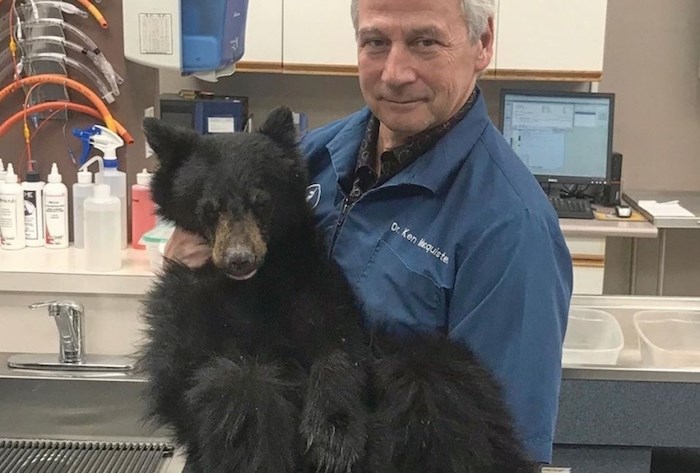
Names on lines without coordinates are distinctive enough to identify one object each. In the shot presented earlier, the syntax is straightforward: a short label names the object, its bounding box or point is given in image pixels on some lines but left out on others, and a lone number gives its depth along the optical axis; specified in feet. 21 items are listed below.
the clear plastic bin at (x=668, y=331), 7.02
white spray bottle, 7.08
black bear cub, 3.38
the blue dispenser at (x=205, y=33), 7.14
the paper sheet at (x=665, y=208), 12.69
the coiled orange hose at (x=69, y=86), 7.22
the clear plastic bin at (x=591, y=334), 6.82
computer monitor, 13.39
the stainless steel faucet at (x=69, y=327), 6.54
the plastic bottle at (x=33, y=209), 7.17
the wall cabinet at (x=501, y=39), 13.34
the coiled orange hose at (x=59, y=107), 7.27
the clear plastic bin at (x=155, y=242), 6.57
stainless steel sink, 6.60
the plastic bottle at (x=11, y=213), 7.00
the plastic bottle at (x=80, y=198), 7.04
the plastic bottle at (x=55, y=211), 7.14
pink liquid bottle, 7.21
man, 3.68
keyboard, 12.78
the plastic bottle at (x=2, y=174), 7.01
